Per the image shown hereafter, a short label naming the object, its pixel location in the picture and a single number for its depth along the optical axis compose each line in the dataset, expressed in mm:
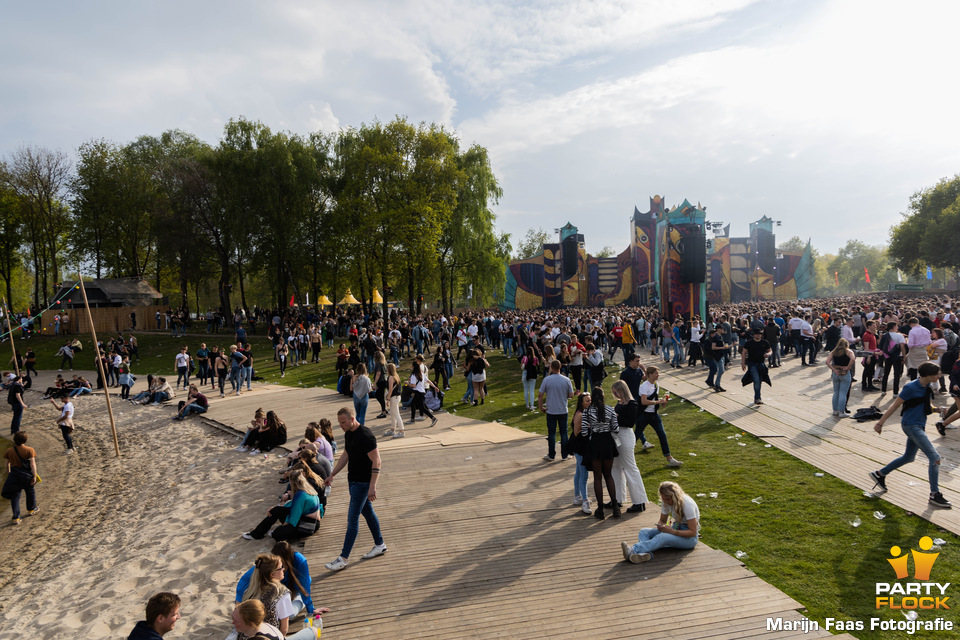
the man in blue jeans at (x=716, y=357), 14398
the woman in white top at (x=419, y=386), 12938
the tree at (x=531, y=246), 92750
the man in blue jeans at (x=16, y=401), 16405
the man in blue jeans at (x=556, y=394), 8836
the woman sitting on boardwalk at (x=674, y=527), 5875
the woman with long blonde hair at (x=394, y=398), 11490
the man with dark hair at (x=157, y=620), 4004
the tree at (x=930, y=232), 50875
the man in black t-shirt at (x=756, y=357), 12391
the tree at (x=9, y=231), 40031
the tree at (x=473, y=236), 35500
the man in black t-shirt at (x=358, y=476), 5973
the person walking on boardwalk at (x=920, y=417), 6766
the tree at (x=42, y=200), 39438
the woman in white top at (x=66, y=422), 15680
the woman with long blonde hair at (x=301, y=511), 6602
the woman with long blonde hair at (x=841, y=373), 10875
